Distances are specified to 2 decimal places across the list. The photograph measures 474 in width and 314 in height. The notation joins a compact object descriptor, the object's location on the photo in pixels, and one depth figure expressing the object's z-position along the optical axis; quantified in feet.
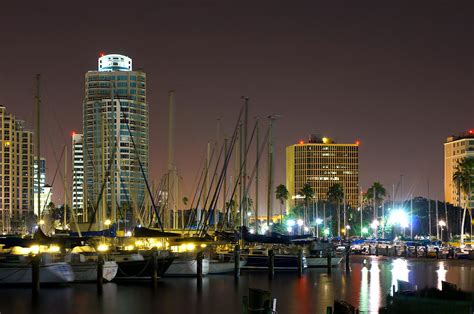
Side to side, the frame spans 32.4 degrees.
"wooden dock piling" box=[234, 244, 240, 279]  266.77
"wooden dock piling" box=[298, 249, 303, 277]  288.71
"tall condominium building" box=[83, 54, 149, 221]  308.01
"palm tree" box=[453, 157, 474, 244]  529.04
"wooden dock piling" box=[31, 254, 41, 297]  213.46
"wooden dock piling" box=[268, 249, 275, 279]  274.57
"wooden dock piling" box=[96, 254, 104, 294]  224.94
